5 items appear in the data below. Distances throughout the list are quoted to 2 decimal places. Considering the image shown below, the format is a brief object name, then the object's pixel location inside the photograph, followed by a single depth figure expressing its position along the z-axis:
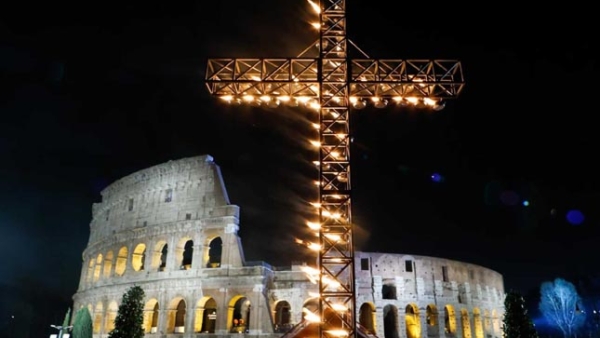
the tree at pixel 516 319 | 24.23
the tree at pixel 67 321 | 36.07
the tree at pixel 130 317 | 23.64
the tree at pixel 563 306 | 50.38
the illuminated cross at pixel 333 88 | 14.77
